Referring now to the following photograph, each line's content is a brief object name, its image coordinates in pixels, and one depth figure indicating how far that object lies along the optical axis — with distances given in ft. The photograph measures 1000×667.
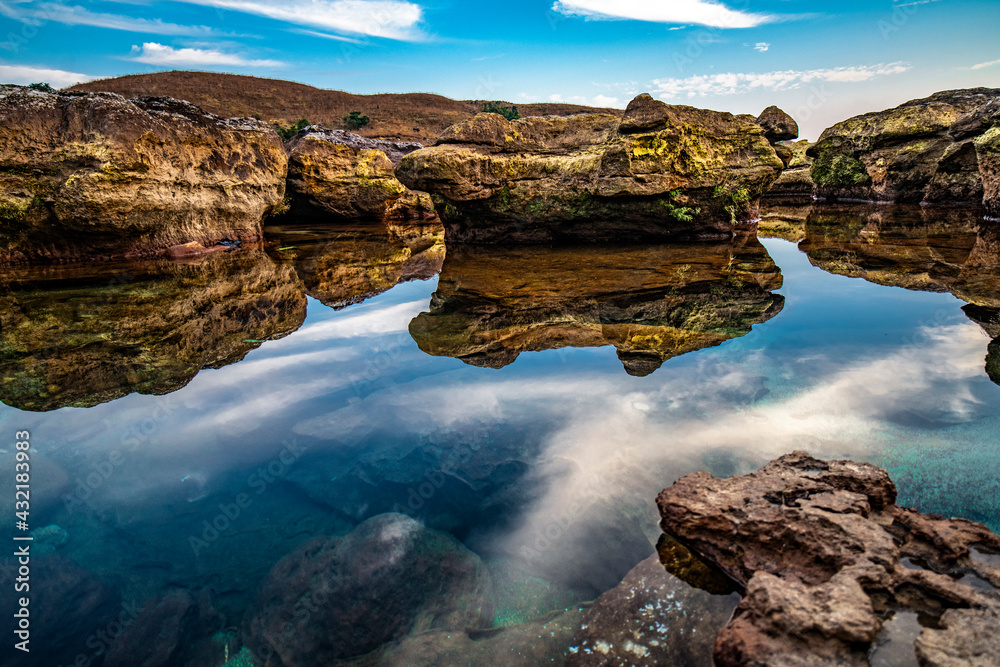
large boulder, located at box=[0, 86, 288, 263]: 26.76
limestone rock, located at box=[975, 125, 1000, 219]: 31.91
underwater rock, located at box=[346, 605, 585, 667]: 5.34
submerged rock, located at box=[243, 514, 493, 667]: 5.69
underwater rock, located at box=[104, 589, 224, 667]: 5.48
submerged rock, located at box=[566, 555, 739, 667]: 5.16
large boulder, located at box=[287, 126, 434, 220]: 49.65
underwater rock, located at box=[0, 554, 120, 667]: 5.48
